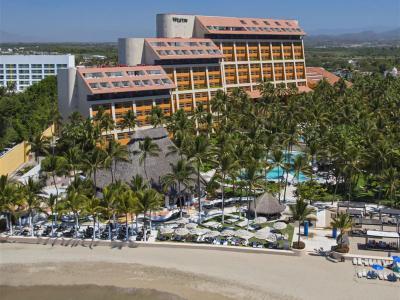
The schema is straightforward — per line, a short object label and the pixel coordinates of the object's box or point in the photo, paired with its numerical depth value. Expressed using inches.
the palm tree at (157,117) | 3184.1
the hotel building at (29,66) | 7642.7
